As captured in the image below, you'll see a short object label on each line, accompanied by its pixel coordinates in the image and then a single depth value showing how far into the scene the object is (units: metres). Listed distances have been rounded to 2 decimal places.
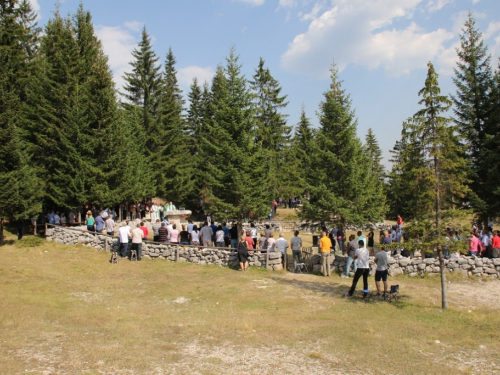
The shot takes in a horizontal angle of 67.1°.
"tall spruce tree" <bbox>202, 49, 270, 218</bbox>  20.31
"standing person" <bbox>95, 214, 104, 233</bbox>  19.97
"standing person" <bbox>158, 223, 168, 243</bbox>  18.56
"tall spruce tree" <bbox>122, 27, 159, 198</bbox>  36.75
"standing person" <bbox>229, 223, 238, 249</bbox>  18.61
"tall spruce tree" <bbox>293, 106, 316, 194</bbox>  47.02
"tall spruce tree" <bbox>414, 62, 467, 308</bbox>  11.34
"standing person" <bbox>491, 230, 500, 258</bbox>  16.23
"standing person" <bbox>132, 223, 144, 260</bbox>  17.36
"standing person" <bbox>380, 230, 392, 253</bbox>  17.50
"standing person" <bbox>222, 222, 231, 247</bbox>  19.42
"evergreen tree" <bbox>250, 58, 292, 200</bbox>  38.56
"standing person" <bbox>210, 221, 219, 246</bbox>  18.91
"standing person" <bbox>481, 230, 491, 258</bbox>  17.46
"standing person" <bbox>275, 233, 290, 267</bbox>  16.88
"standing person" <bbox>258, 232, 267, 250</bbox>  17.53
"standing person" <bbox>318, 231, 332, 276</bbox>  15.13
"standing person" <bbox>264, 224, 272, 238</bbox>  17.69
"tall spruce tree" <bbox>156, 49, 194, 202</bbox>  36.28
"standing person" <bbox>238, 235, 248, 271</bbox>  16.28
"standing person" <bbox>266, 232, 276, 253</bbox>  17.05
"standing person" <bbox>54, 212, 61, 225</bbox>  22.16
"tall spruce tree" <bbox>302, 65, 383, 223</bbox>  19.89
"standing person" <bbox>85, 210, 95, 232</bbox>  20.23
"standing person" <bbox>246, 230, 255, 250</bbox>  17.30
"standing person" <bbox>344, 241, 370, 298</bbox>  12.01
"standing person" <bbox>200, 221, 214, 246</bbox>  18.39
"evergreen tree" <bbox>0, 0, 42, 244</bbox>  18.14
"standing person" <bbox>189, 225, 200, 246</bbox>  18.77
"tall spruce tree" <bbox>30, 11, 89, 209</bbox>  22.50
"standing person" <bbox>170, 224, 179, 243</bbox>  18.34
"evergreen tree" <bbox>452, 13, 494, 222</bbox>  24.53
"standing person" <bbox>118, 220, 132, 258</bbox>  17.50
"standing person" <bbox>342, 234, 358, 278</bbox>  14.62
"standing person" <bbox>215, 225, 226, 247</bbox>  18.55
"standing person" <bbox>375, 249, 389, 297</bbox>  12.07
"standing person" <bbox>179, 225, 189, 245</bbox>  18.77
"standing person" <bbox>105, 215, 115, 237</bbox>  19.70
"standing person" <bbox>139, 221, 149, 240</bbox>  18.20
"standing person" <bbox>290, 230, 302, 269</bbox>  16.05
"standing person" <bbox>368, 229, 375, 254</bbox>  19.44
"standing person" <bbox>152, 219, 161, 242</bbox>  19.37
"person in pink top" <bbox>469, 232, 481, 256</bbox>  16.41
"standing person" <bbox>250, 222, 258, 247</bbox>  19.26
